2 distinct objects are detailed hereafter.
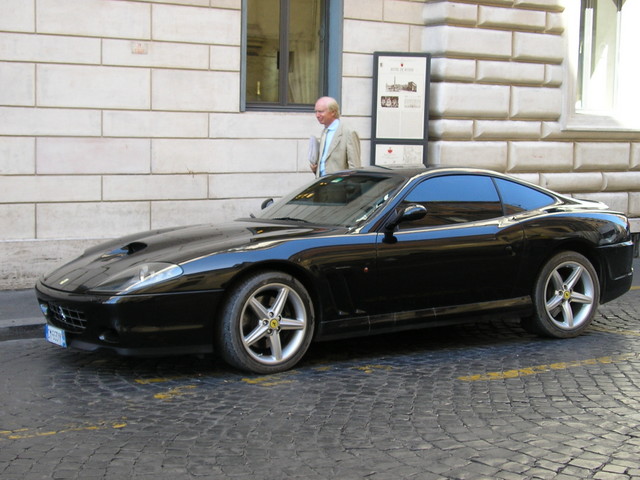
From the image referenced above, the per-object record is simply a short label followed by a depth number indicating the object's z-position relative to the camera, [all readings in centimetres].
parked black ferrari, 621
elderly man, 995
